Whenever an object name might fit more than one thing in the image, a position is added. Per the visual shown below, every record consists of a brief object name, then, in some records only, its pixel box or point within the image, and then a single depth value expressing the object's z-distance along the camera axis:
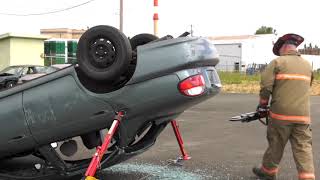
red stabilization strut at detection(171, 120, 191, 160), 6.25
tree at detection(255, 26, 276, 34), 141.25
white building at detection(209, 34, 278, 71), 83.89
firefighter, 5.60
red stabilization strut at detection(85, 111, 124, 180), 4.69
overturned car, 4.84
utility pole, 27.81
